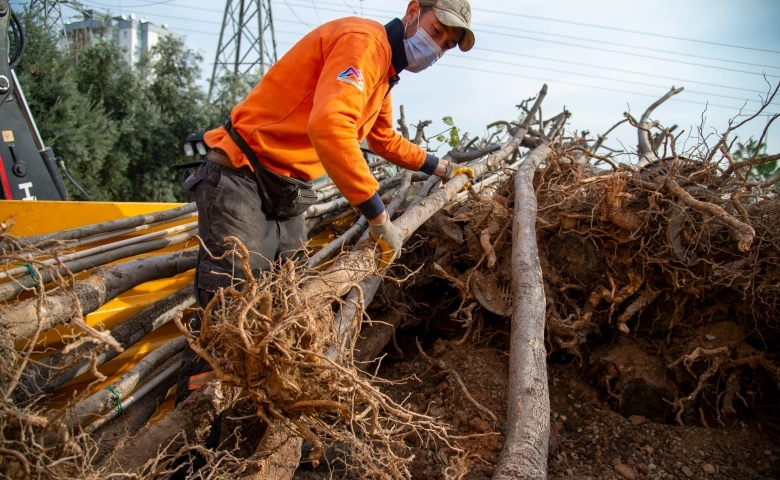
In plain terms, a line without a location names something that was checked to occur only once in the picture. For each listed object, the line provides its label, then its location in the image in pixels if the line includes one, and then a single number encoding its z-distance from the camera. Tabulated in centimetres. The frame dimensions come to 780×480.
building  1423
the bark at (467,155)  431
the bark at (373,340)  301
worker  210
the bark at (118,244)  216
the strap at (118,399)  211
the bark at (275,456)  180
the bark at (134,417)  213
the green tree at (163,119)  1273
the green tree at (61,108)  1006
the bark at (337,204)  346
